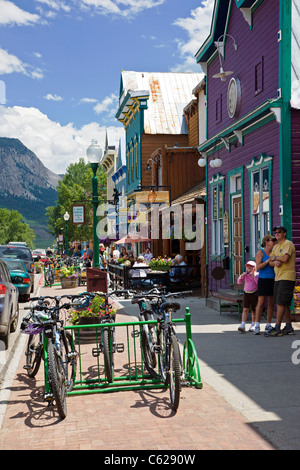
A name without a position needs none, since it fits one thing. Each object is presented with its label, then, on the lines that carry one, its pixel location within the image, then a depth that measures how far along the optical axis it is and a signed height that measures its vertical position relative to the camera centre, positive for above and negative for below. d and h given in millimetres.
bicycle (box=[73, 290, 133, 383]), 7141 -1354
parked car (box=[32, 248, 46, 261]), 66075 -1770
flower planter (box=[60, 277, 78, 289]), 24891 -1948
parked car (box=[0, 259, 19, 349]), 9930 -1218
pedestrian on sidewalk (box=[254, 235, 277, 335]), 10774 -862
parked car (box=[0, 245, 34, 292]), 23541 -626
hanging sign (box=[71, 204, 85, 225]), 19922 +799
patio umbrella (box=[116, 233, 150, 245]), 25688 -77
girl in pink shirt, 11227 -1035
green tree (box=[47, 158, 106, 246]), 63562 +5115
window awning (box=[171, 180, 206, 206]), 19527 +1627
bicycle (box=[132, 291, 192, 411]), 6098 -1325
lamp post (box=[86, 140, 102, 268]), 13930 +1626
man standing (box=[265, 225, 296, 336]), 10320 -806
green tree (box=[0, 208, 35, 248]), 159625 +3302
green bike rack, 6949 -1838
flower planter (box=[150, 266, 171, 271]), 19125 -1066
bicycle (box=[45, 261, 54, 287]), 26597 -1845
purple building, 12039 +2636
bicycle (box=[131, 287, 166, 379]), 7457 -1312
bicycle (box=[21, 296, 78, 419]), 5895 -1358
